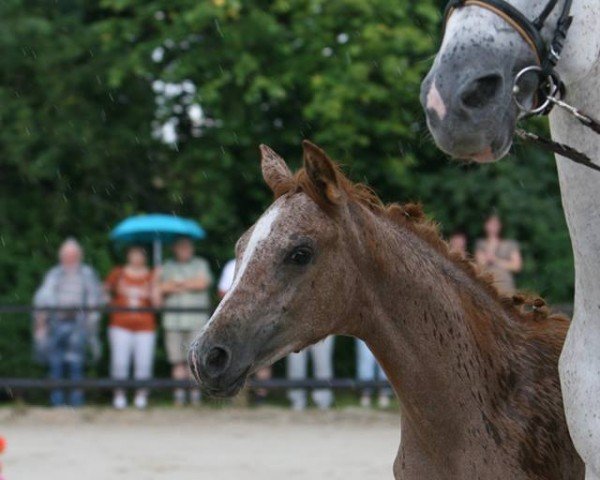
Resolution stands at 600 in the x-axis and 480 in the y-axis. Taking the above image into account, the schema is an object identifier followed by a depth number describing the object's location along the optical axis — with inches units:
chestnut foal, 171.3
